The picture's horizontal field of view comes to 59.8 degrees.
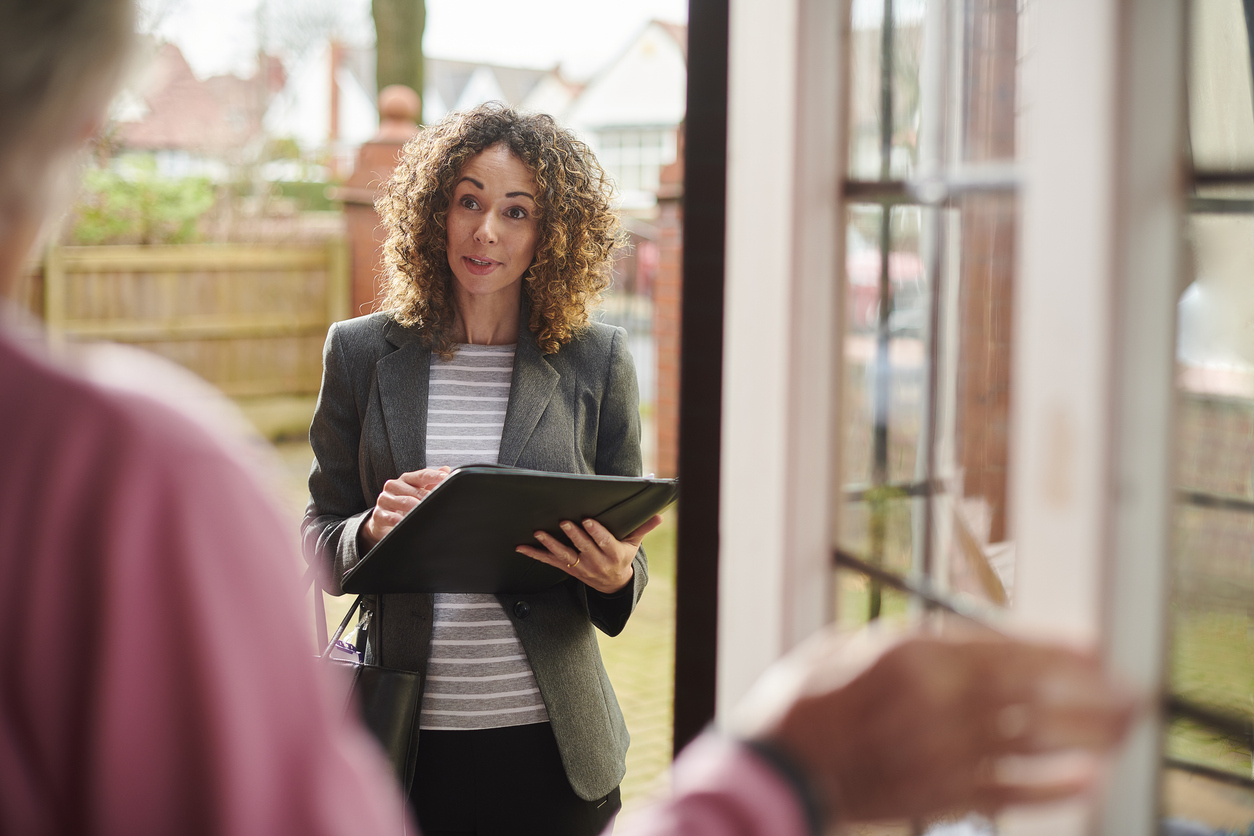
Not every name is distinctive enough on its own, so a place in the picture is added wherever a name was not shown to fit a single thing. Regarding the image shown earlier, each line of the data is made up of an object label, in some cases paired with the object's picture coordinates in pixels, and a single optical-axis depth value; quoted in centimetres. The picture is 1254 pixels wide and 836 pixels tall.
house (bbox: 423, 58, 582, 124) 3609
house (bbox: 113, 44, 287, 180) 1251
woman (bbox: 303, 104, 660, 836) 170
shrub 889
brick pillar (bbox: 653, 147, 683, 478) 602
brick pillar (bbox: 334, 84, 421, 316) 778
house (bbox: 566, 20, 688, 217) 2325
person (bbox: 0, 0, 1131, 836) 46
